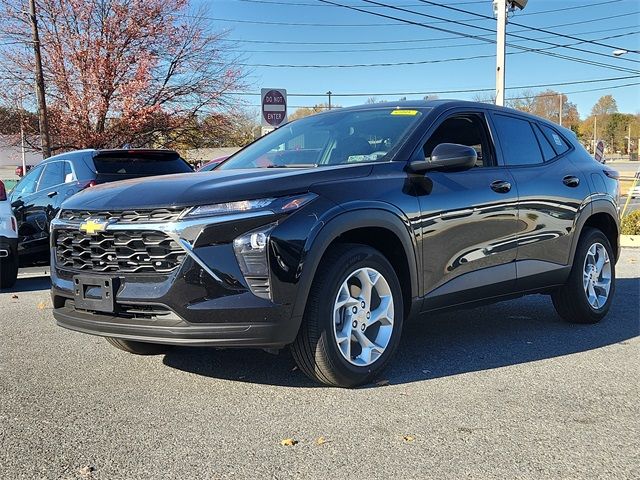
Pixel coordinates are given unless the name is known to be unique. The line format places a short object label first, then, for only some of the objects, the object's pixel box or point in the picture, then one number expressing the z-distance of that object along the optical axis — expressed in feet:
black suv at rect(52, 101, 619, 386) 11.62
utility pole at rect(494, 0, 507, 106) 52.70
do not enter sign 37.96
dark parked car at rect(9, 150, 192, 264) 25.99
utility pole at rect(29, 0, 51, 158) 61.56
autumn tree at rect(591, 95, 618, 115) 387.75
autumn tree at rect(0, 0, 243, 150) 66.59
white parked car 26.78
